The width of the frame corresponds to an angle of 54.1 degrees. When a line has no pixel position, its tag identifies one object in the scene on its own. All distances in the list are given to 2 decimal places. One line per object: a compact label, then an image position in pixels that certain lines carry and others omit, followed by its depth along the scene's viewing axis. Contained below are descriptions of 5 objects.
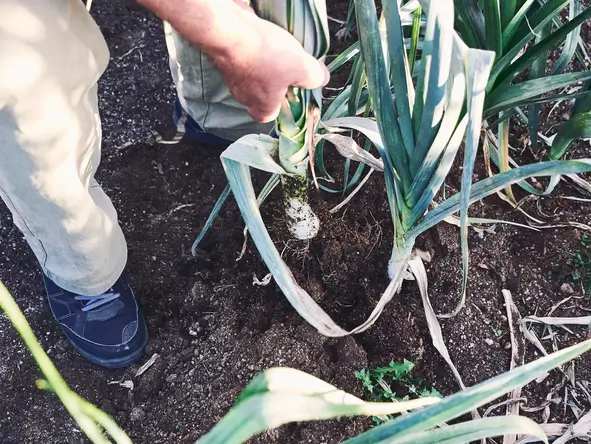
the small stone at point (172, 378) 1.16
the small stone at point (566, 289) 1.21
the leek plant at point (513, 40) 0.90
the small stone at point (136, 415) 1.12
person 0.74
